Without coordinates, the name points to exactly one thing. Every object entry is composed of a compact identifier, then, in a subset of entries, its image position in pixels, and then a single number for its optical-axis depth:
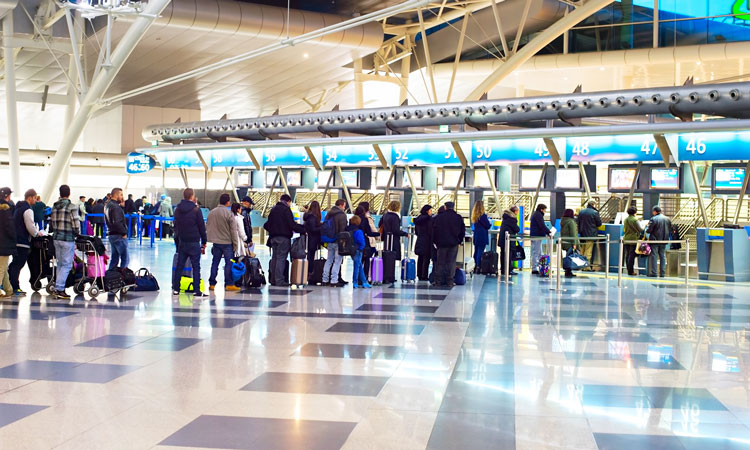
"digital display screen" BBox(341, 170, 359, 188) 25.08
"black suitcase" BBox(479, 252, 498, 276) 17.17
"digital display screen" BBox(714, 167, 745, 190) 18.20
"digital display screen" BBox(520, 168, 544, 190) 20.62
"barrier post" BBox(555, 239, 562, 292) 13.56
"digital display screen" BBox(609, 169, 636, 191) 19.19
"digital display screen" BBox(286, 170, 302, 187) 26.36
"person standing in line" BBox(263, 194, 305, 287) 13.49
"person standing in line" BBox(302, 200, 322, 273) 14.45
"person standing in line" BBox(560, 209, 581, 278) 17.97
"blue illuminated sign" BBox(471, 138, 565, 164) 18.09
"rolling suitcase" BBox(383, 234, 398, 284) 15.17
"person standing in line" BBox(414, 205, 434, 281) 15.27
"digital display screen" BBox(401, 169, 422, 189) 23.77
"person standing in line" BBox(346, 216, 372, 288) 14.10
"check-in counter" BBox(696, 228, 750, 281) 16.70
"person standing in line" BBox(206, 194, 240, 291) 12.69
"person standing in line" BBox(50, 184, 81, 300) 11.35
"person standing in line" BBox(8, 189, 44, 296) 11.77
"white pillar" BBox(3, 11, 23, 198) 21.23
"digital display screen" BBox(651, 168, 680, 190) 18.52
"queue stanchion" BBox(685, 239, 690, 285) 15.48
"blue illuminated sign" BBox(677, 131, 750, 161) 15.59
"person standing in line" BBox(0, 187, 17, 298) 11.38
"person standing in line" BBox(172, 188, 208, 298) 12.23
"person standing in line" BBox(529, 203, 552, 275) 16.89
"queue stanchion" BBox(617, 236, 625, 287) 14.93
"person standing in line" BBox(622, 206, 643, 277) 18.02
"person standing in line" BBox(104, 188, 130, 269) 12.71
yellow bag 12.62
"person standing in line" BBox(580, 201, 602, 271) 18.08
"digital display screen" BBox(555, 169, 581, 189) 19.73
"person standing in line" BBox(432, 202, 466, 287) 14.27
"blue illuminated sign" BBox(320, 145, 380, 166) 21.02
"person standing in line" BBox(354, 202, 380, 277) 14.59
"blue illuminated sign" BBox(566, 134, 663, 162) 16.75
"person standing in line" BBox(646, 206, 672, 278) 17.58
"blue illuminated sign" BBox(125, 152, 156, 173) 24.98
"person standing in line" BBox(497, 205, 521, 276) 16.43
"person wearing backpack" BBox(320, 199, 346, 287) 14.16
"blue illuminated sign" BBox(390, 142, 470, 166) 19.47
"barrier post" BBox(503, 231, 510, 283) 15.70
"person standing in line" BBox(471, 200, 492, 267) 16.42
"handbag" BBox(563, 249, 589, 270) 16.28
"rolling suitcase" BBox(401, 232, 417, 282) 15.67
